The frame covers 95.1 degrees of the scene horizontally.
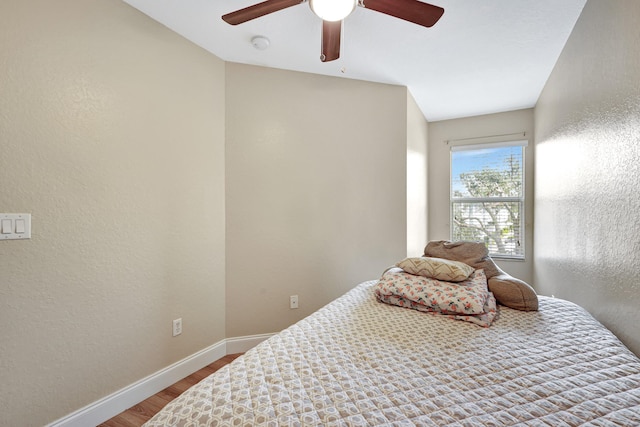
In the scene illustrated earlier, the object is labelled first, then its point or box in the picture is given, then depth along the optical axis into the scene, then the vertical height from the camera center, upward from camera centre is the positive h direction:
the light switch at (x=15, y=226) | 1.29 -0.07
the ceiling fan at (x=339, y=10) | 1.26 +0.91
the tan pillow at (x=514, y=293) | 1.57 -0.47
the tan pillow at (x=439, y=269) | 1.73 -0.36
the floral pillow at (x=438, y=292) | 1.48 -0.45
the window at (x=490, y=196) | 3.59 +0.18
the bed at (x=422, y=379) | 0.75 -0.53
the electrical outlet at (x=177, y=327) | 2.04 -0.82
